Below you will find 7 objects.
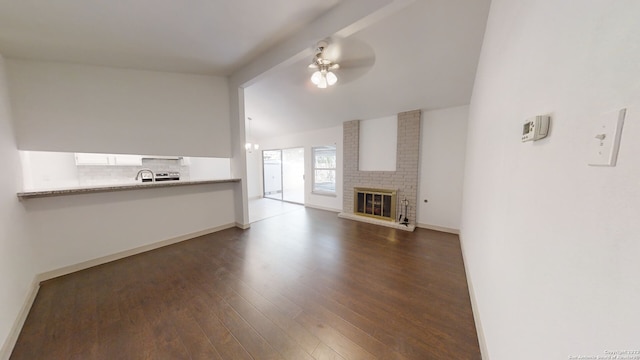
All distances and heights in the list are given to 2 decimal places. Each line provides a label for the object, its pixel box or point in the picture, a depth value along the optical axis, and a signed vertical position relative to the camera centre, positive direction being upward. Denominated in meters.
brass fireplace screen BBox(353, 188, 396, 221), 4.37 -0.93
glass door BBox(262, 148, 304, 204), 7.51 -0.40
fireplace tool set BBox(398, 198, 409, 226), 4.23 -1.01
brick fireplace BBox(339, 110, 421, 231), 4.12 -0.22
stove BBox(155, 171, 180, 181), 3.90 -0.30
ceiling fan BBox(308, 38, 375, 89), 2.36 +1.39
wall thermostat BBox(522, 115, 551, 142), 0.76 +0.15
